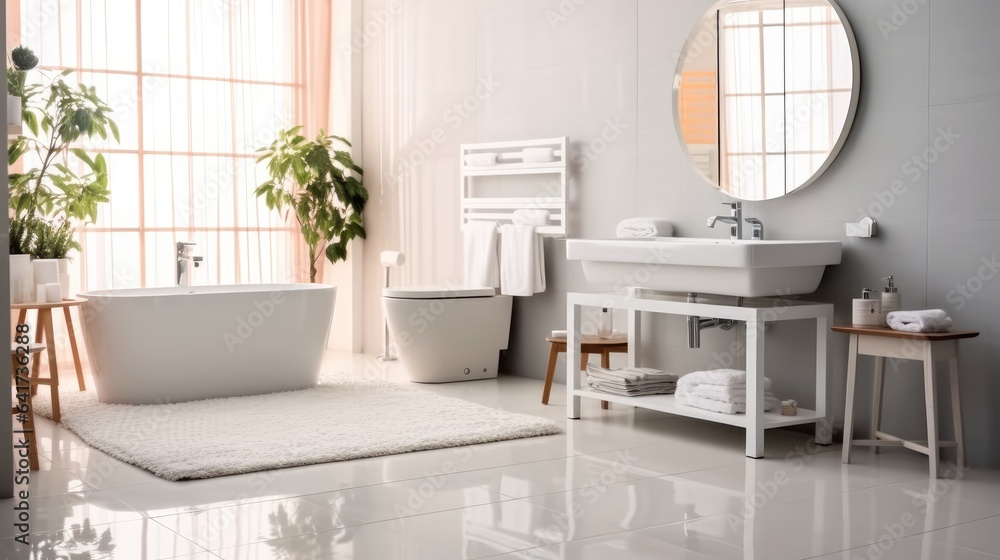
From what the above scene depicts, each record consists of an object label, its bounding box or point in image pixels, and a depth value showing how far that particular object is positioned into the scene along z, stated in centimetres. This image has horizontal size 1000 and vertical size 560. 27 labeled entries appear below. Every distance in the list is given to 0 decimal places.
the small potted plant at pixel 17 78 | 383
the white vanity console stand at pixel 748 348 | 398
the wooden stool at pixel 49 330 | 438
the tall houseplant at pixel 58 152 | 564
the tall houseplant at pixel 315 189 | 693
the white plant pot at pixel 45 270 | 476
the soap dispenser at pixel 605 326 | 517
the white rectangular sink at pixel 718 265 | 396
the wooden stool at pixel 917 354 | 366
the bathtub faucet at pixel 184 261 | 611
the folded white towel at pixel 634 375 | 456
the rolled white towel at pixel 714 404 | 413
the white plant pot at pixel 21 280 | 467
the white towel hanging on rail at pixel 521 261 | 578
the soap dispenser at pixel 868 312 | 388
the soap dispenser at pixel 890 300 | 390
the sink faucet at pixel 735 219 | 461
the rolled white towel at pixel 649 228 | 499
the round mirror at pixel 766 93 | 432
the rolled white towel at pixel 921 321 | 367
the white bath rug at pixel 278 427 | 391
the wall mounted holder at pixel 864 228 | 418
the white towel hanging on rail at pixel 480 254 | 597
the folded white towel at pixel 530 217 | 580
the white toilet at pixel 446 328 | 579
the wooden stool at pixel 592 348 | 502
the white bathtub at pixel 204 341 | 495
